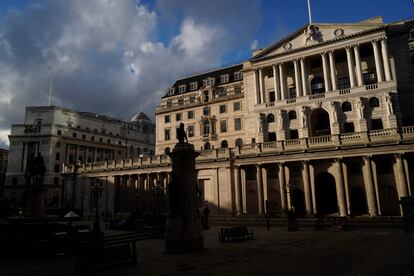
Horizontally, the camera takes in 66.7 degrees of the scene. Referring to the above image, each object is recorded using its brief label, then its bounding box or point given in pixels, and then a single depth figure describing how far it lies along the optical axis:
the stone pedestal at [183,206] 17.17
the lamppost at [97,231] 14.72
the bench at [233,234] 21.28
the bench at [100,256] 12.95
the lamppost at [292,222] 28.44
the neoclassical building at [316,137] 39.09
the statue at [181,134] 19.53
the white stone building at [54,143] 88.38
